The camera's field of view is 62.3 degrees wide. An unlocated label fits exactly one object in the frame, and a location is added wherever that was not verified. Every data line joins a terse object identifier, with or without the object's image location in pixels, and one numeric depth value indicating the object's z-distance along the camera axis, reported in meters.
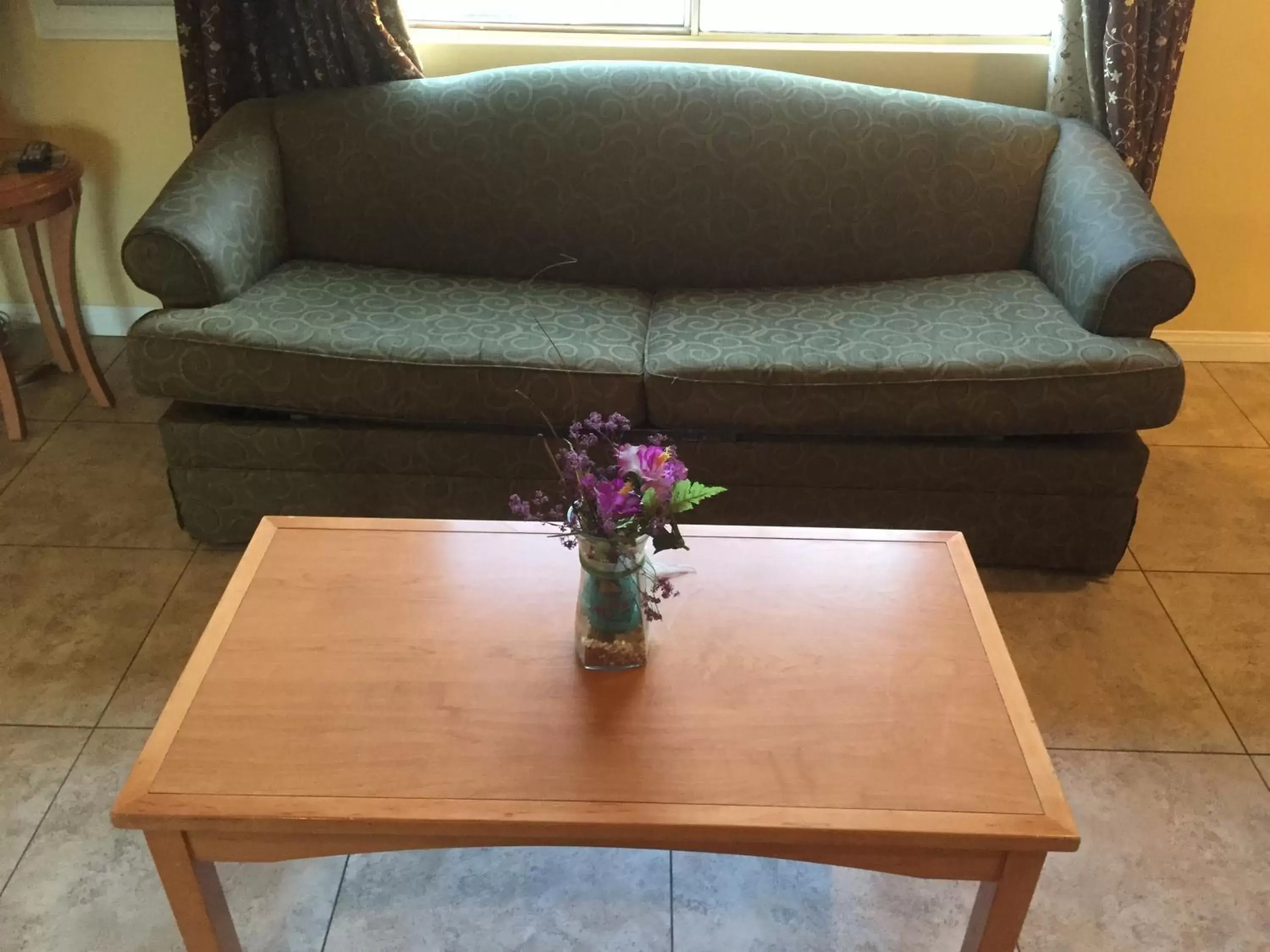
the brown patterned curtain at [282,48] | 2.39
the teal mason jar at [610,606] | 1.23
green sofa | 2.00
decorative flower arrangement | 1.16
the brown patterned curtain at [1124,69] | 2.38
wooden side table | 2.32
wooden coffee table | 1.14
